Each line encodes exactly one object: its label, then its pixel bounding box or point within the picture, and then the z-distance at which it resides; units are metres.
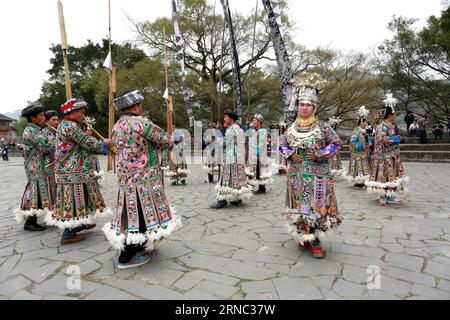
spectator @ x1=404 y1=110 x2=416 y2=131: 20.38
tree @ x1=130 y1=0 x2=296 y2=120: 24.44
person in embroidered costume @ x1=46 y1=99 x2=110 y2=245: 3.81
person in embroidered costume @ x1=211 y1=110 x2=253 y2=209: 5.86
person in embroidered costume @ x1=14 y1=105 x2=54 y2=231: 4.61
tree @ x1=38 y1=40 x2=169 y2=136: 24.20
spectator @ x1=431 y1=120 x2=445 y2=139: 17.88
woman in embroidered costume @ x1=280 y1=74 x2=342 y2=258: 3.44
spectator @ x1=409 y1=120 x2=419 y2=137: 19.16
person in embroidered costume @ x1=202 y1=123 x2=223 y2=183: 7.56
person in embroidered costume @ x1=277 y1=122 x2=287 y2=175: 11.14
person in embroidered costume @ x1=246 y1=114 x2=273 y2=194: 7.15
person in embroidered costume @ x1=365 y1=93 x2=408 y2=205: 5.75
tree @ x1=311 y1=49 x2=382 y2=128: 24.12
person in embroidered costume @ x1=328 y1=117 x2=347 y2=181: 9.11
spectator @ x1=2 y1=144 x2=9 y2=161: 26.75
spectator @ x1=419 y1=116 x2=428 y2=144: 17.35
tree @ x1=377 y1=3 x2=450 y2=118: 19.09
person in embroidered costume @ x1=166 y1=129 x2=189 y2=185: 9.27
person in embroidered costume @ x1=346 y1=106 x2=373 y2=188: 7.87
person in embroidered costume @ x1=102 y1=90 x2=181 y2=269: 3.14
